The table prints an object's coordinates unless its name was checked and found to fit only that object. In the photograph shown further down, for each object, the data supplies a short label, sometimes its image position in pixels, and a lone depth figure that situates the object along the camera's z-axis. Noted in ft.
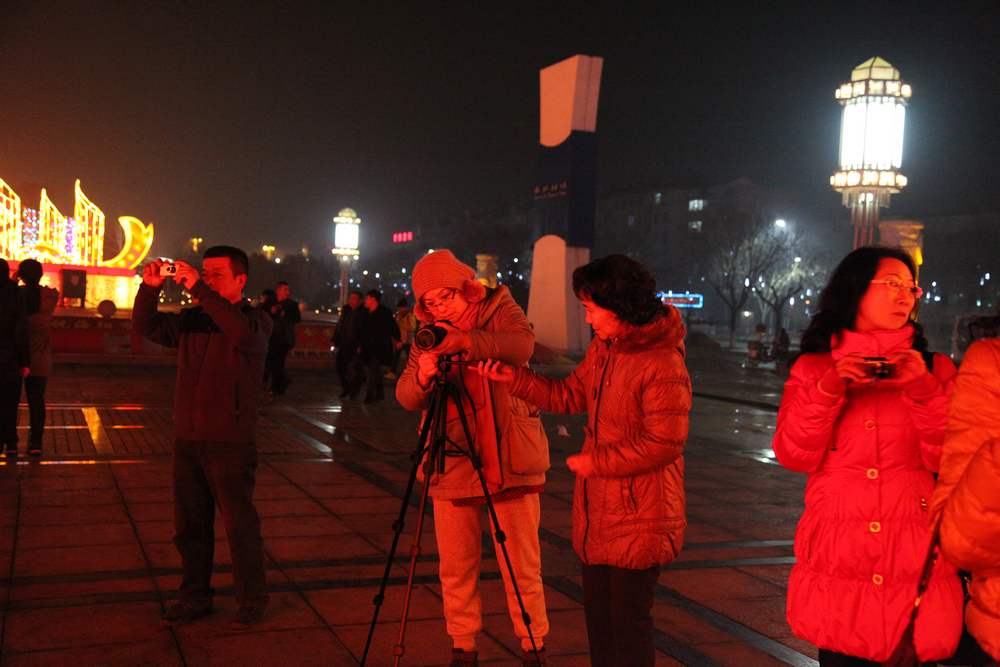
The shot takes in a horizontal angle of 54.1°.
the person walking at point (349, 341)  52.65
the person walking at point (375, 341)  51.96
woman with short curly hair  11.43
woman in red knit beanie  13.84
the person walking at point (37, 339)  31.04
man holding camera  16.40
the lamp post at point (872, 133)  63.05
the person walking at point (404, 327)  66.28
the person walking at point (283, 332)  51.83
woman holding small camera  9.14
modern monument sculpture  109.50
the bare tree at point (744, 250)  191.62
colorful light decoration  154.92
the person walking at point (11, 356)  29.73
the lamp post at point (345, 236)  135.85
